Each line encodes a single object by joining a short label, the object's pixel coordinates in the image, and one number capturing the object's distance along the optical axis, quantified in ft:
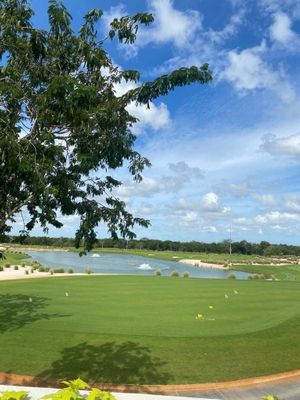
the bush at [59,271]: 132.46
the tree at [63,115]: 20.30
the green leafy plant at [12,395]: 14.49
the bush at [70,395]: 13.87
